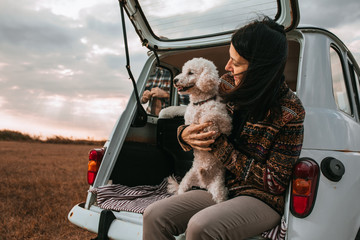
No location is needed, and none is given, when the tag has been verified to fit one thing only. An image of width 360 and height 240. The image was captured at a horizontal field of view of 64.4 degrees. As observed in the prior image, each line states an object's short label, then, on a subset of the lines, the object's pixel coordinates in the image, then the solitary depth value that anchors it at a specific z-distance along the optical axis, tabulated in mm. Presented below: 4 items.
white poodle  1797
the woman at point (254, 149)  1407
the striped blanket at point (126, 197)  2042
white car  1505
